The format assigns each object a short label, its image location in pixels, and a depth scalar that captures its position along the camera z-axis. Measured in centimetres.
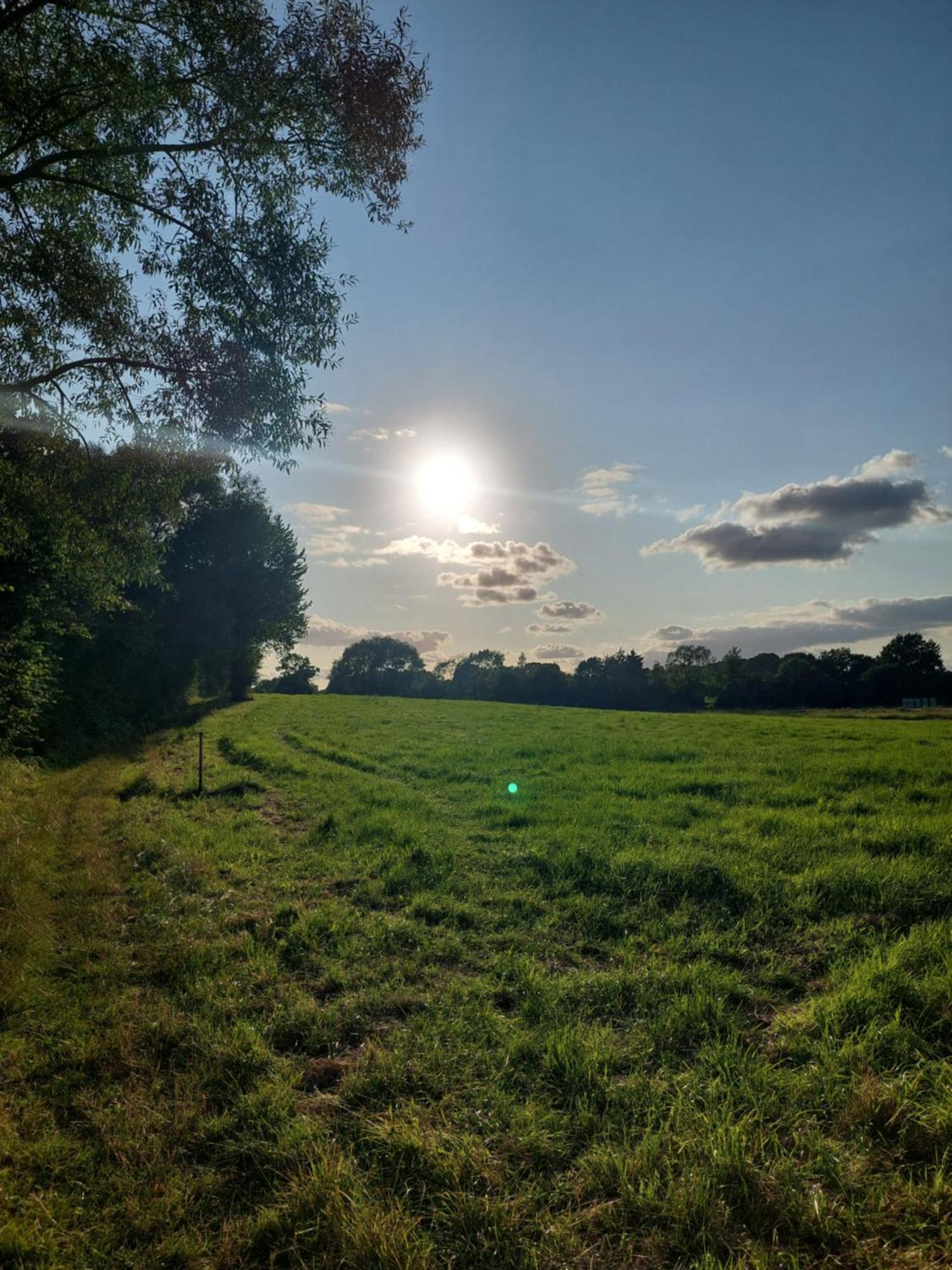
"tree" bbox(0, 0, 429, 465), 805
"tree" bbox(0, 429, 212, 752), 1098
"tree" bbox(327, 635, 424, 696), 11019
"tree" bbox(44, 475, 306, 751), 2652
